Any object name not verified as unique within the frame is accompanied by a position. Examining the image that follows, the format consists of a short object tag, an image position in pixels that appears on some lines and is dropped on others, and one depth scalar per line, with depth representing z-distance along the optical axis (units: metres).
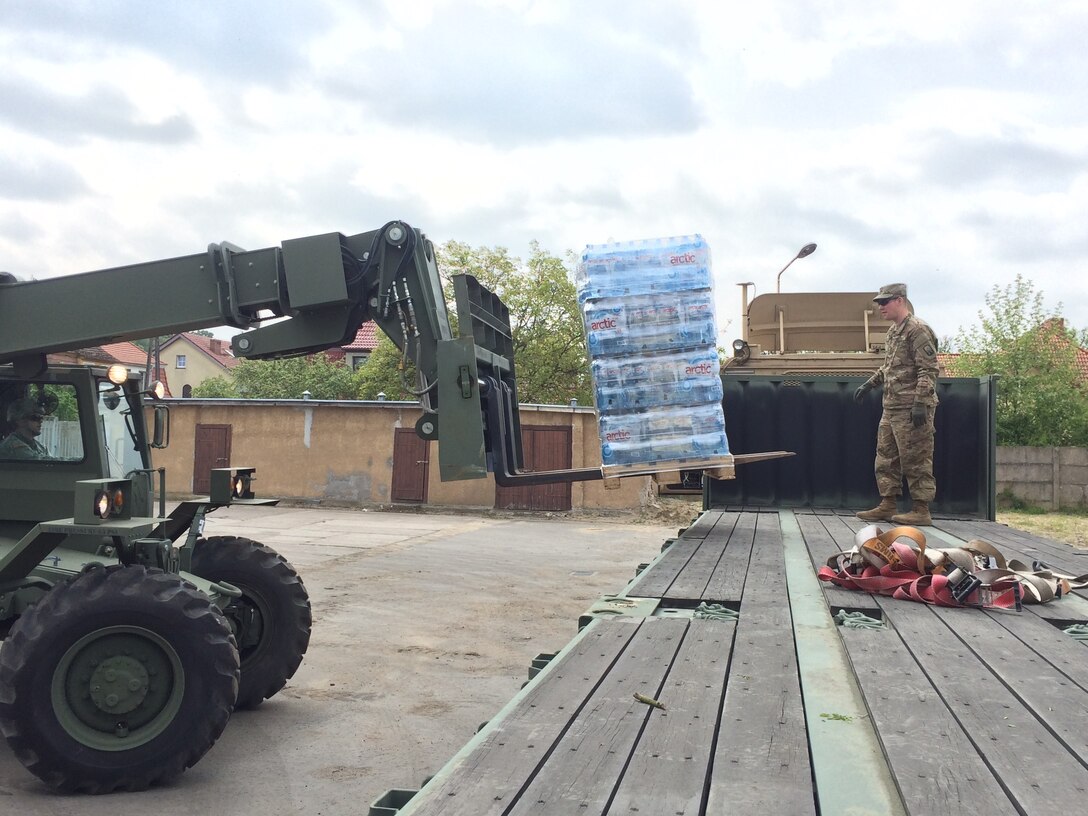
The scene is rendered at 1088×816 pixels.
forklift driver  5.11
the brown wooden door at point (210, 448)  23.36
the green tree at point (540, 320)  33.81
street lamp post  14.18
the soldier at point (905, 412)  7.37
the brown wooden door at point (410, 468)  22.34
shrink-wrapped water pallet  7.08
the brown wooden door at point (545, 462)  21.66
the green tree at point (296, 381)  45.59
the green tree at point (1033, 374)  24.27
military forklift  4.20
